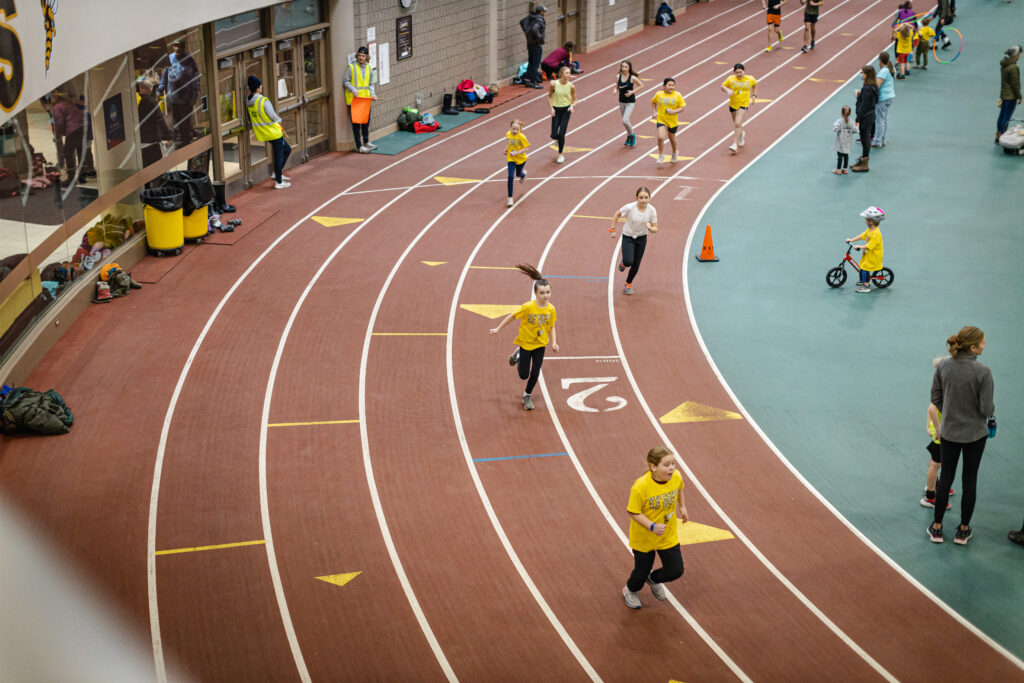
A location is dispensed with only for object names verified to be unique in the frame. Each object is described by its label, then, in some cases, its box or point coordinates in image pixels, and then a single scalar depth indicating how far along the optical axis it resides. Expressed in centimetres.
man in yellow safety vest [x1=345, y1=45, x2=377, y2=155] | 2391
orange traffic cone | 1845
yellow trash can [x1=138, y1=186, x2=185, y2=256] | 1784
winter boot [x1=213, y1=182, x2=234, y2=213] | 2027
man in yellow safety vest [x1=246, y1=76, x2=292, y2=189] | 2106
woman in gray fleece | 993
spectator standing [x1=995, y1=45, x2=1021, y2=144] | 2384
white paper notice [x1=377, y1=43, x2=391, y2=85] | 2534
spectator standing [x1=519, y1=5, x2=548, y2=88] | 3083
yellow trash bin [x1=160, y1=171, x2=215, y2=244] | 1841
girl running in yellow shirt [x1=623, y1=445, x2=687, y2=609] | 912
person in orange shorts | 3584
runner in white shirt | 1628
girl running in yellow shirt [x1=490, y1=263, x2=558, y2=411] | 1274
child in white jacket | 2276
